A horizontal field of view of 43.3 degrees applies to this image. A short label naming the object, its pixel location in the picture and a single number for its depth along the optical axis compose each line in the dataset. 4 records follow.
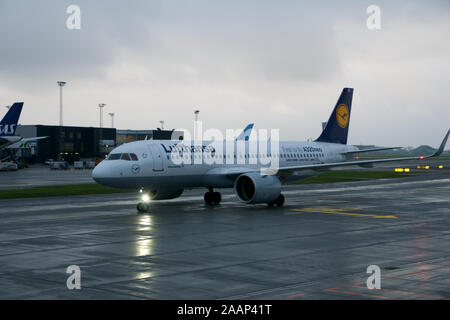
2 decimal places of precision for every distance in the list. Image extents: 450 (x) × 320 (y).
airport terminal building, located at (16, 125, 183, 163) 122.75
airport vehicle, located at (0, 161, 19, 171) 87.38
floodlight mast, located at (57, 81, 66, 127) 107.31
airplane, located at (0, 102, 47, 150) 77.25
